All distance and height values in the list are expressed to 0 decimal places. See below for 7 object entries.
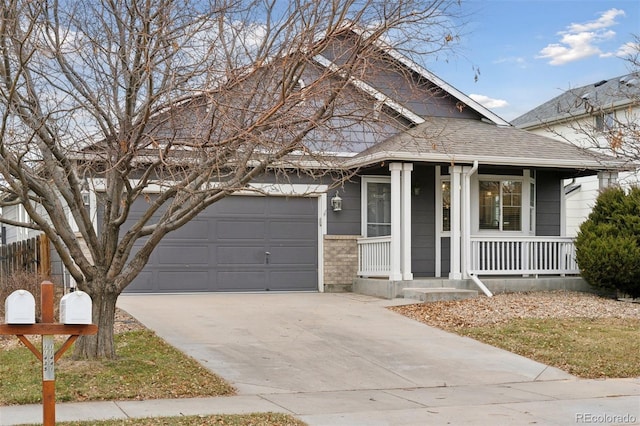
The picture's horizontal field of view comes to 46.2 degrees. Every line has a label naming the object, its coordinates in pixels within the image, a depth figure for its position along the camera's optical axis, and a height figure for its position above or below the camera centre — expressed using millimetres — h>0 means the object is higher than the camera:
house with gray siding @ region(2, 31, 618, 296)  16484 +143
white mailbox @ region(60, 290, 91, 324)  5289 -560
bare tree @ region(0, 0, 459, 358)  8148 +1450
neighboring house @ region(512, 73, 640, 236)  23391 +2484
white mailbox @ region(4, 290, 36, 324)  5184 -541
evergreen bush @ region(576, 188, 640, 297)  15625 -339
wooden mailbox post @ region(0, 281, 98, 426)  5219 -716
